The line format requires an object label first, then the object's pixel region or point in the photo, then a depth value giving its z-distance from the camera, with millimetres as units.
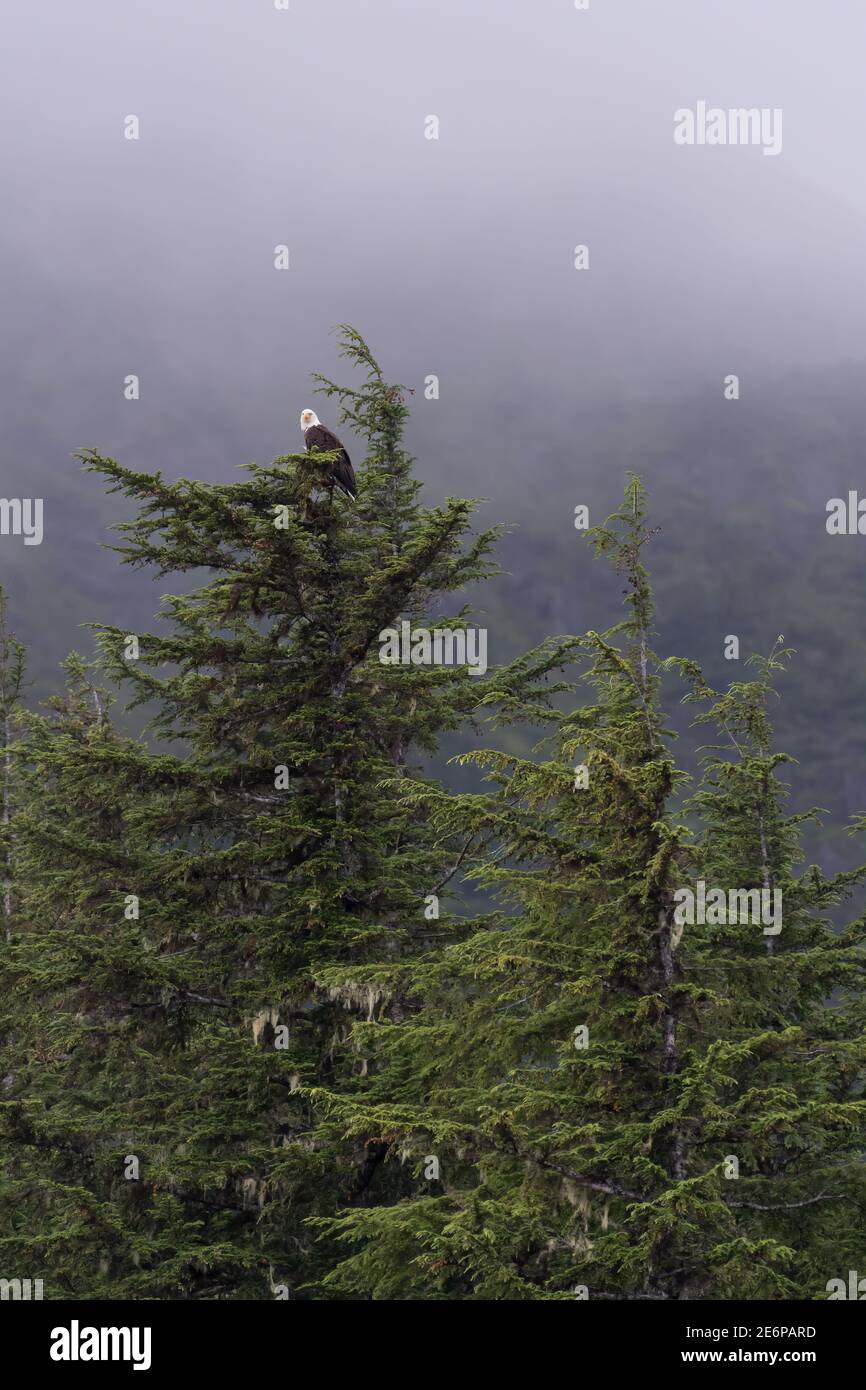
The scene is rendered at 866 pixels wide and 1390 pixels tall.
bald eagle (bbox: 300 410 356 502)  15453
